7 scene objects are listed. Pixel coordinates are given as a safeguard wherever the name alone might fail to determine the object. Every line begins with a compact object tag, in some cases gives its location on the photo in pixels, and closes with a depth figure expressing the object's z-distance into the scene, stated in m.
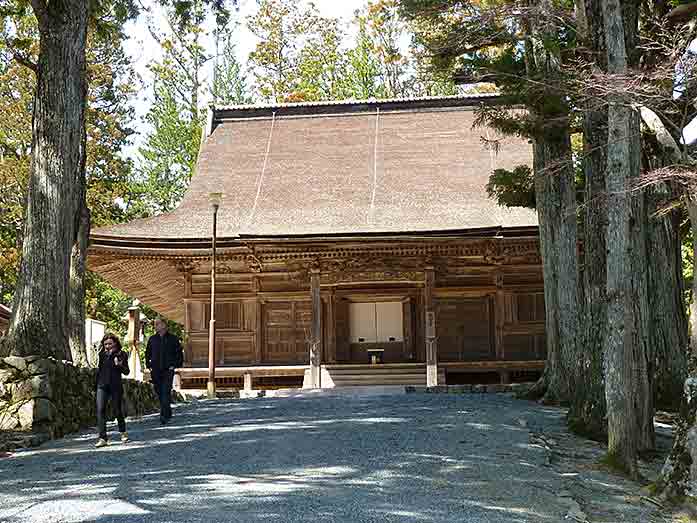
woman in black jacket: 10.70
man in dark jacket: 13.08
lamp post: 19.59
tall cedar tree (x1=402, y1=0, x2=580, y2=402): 12.49
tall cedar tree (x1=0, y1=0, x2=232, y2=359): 12.74
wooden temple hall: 21.19
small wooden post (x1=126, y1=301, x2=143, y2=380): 24.31
